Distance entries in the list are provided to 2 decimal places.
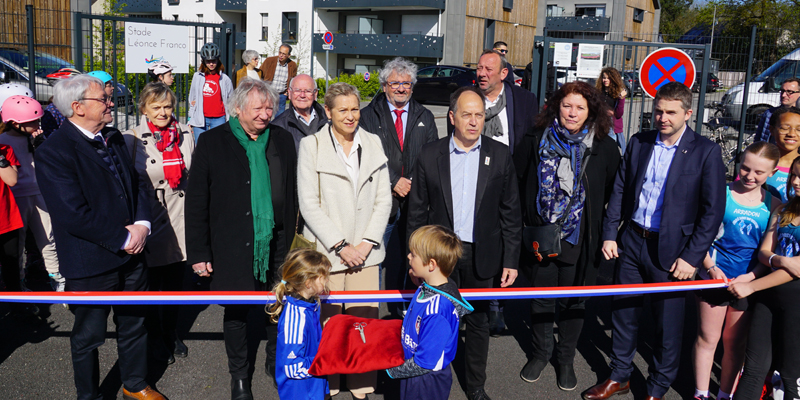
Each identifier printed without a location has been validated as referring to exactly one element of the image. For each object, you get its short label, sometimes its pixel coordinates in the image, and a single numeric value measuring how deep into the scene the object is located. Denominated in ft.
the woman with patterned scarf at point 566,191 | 12.76
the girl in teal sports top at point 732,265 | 11.80
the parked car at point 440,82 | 72.64
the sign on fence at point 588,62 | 27.63
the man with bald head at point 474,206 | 12.36
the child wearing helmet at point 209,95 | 28.73
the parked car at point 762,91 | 29.43
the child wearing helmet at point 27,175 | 15.16
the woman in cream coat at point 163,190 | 13.51
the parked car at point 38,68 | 24.85
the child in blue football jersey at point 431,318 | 9.28
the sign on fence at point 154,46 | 24.94
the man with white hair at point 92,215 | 10.50
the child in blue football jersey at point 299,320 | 9.72
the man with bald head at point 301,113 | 16.35
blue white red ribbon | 10.82
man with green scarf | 11.92
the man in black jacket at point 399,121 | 16.05
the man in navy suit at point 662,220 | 11.65
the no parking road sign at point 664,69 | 26.05
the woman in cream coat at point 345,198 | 11.98
